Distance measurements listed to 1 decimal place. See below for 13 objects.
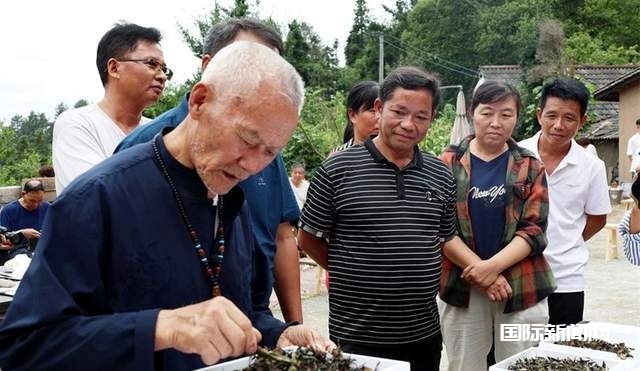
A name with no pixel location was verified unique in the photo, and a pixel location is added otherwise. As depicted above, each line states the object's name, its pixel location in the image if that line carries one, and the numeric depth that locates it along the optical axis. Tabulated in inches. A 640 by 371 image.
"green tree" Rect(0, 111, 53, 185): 629.4
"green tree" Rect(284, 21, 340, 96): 870.8
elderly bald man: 50.7
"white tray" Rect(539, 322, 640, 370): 93.8
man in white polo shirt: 130.6
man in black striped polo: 109.7
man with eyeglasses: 110.3
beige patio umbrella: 342.3
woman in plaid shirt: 121.3
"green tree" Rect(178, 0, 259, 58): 570.3
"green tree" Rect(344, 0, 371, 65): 2036.2
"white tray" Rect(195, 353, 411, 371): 65.2
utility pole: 1294.3
